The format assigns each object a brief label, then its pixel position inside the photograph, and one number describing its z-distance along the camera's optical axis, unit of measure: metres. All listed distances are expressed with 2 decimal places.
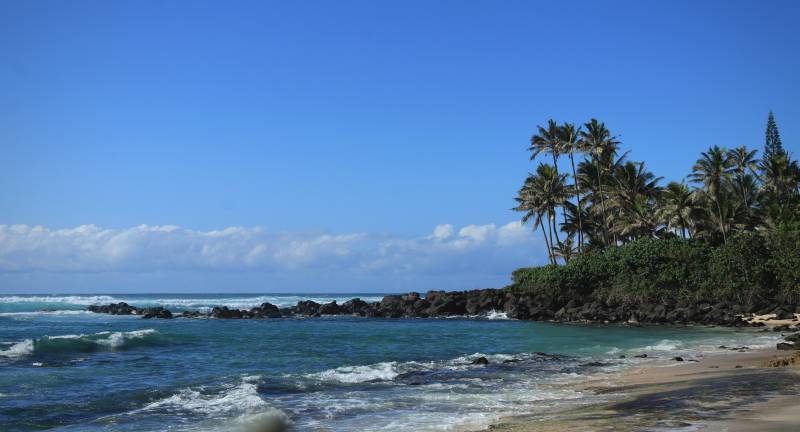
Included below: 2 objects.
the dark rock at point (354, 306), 56.22
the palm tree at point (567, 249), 65.75
